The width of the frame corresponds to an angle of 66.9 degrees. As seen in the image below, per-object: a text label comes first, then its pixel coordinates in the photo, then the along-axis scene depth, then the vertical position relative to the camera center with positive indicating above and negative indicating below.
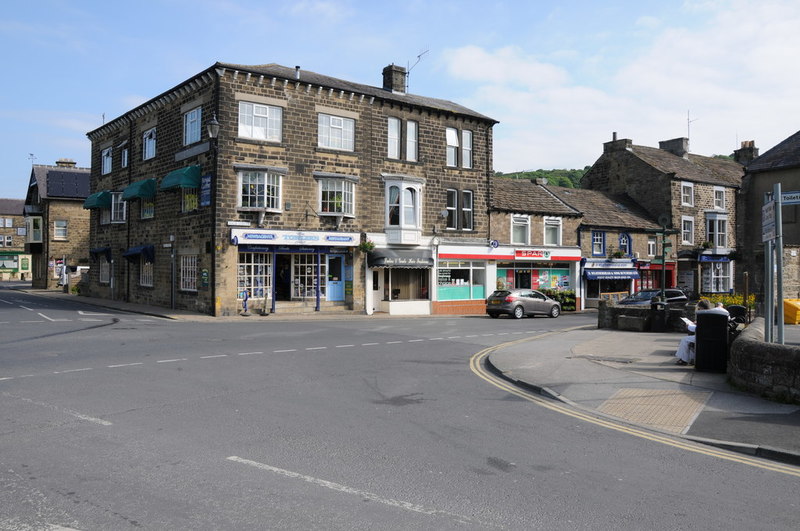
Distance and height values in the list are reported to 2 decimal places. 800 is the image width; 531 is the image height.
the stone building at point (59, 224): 50.00 +4.05
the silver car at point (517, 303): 27.05 -1.38
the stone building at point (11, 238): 81.19 +4.61
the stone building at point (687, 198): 40.84 +5.16
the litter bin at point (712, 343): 11.45 -1.34
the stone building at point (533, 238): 33.53 +1.99
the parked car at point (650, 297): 28.73 -1.17
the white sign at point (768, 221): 9.49 +0.83
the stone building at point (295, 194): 25.14 +3.66
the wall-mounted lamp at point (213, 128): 23.97 +5.72
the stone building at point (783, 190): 24.99 +3.33
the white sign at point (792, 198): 9.15 +1.14
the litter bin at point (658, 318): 19.20 -1.43
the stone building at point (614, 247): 36.91 +1.63
